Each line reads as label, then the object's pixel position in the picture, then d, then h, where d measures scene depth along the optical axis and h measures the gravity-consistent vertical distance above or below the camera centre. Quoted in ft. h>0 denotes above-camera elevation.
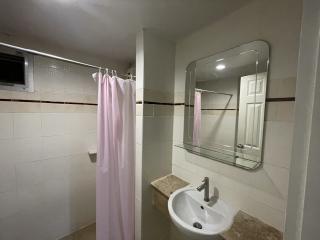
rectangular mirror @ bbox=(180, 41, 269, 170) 3.35 +0.20
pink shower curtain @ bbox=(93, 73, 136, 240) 4.51 -1.52
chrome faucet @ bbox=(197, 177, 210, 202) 3.97 -2.00
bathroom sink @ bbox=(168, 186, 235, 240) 3.08 -2.40
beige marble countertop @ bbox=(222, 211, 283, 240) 2.88 -2.36
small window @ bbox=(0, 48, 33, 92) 4.55 +1.18
